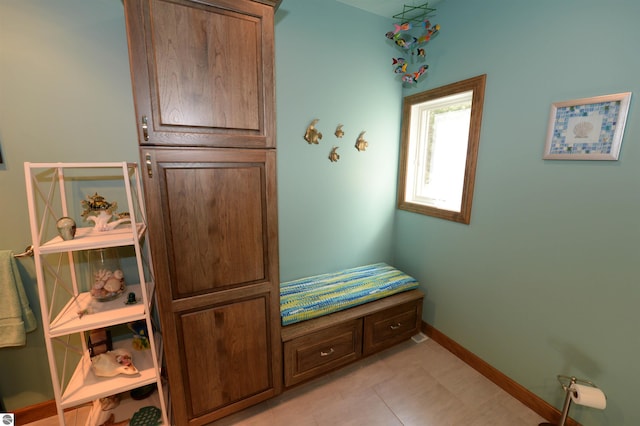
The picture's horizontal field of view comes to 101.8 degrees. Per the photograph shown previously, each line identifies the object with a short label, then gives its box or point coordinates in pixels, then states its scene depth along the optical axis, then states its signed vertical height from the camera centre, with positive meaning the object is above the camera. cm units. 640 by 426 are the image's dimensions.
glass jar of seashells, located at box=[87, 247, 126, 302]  134 -57
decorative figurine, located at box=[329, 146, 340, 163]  208 +11
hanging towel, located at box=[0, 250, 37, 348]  132 -70
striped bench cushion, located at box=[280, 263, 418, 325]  178 -92
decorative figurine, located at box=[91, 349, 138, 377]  132 -101
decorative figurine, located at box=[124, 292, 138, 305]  134 -68
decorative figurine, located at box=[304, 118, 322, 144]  195 +26
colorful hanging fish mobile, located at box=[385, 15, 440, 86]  195 +100
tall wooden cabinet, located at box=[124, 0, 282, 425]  108 -8
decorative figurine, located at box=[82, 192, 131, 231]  127 -23
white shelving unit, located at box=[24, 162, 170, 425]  114 -68
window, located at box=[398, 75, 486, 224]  184 +17
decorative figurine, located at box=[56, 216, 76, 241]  112 -27
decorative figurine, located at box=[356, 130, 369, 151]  218 +22
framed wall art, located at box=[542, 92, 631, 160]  121 +22
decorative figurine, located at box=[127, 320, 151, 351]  153 -98
